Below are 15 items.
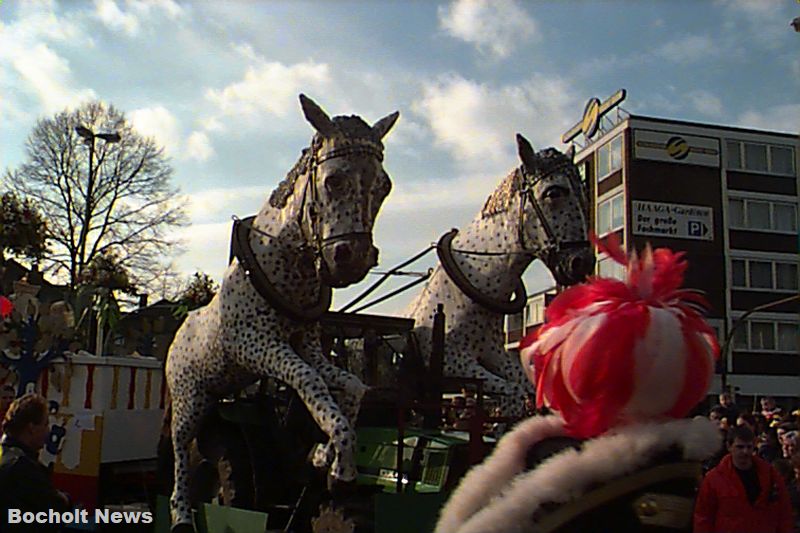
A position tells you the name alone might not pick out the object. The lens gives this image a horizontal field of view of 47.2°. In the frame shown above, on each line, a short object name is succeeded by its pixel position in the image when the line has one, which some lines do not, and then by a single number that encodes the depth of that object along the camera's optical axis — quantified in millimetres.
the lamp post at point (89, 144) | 20719
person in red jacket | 5125
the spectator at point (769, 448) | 7763
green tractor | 5145
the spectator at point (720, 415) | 7619
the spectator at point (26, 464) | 4113
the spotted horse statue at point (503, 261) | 6281
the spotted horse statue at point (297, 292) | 5359
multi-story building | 34375
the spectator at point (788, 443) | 6779
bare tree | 21328
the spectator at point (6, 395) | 8029
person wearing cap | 2359
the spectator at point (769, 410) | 11441
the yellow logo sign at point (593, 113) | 36406
